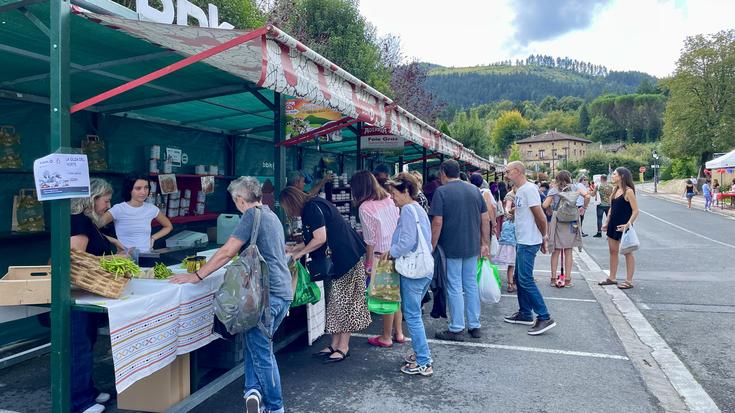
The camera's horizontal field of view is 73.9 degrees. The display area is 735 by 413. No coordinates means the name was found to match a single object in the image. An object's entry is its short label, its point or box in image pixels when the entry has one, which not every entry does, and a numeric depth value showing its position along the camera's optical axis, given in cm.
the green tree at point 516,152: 9762
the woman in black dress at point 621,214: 702
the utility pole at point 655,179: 4562
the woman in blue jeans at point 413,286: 414
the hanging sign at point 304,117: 590
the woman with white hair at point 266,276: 320
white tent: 1889
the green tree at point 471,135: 4166
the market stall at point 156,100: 285
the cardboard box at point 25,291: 298
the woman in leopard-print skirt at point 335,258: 405
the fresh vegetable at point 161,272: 349
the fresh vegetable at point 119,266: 312
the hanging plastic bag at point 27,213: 491
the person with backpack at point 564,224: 744
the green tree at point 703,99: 4234
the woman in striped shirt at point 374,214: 471
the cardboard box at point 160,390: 336
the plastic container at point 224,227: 709
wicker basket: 298
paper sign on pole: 270
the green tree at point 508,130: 13125
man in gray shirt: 481
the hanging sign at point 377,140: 805
